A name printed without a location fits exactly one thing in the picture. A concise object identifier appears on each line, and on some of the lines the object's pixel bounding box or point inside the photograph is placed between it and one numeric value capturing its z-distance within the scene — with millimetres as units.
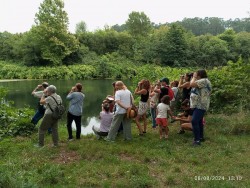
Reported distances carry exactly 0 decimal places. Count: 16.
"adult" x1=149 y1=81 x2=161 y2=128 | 9394
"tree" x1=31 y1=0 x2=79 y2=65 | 43656
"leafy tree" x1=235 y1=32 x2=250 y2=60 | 50044
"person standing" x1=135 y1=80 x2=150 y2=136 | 8641
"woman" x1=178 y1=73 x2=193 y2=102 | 8205
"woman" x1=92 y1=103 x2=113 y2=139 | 8148
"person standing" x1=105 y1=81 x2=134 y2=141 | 7703
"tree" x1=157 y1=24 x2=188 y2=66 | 45969
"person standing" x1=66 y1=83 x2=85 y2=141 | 8156
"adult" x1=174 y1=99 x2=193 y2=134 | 8150
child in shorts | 7957
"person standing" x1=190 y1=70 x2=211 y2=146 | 7079
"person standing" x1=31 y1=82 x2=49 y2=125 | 8727
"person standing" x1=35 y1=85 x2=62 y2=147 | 7289
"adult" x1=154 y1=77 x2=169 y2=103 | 8719
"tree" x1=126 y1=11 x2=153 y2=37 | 63875
